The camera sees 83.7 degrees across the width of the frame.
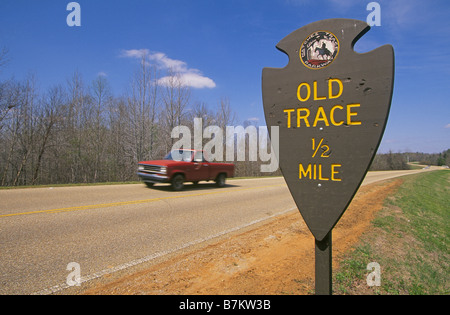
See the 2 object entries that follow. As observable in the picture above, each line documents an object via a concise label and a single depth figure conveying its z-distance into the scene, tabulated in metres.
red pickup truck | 10.91
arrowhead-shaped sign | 1.68
